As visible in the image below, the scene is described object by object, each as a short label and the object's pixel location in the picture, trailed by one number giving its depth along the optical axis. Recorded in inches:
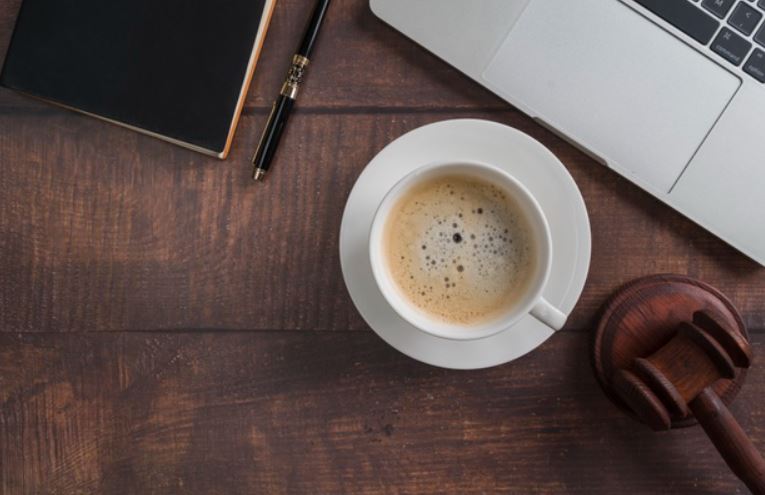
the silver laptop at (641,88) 28.4
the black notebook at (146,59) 30.7
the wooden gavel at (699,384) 28.1
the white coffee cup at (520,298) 26.6
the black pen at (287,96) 31.0
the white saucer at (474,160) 29.6
